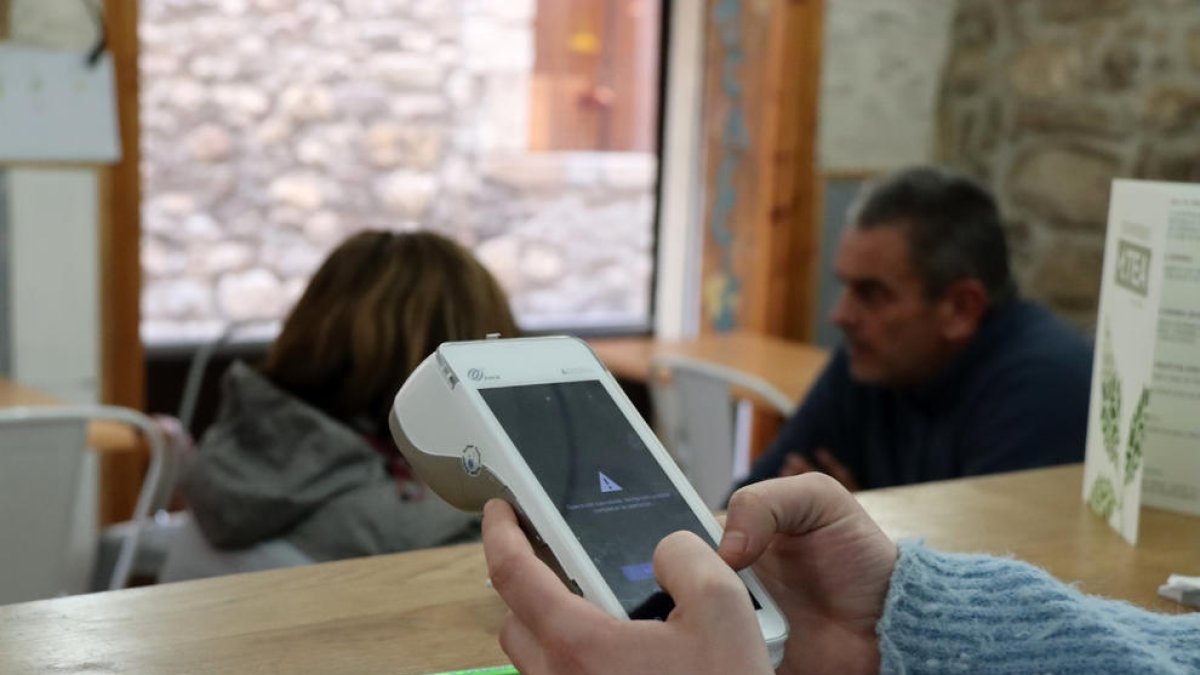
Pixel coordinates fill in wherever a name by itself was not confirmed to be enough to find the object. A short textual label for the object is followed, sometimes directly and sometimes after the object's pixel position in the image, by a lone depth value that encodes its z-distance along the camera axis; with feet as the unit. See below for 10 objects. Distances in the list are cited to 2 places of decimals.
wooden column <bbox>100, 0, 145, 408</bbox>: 10.61
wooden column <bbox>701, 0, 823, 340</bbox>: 13.43
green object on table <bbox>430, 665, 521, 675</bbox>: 2.52
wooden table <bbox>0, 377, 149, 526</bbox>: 11.09
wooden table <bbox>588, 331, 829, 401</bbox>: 11.51
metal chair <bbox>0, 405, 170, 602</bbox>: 6.81
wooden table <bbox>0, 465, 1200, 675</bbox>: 2.49
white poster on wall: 10.30
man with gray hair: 7.37
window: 12.32
